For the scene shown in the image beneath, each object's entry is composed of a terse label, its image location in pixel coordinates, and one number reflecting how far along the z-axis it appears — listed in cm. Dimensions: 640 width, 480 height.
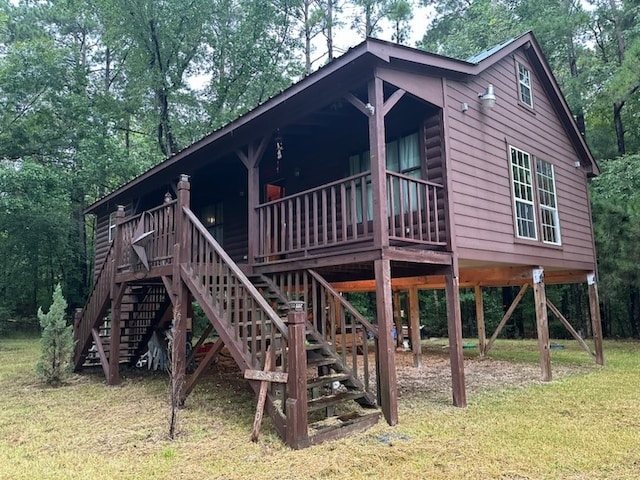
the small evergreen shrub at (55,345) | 813
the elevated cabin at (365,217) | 561
